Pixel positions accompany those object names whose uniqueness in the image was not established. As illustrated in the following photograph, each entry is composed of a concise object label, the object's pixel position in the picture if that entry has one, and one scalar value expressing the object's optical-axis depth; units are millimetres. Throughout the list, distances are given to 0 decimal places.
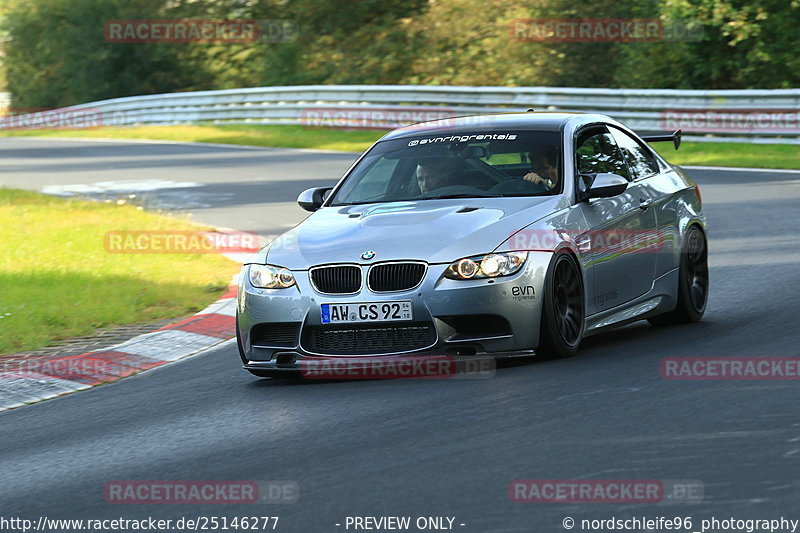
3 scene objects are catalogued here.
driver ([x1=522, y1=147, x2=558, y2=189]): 17344
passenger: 17703
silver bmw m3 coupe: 15320
